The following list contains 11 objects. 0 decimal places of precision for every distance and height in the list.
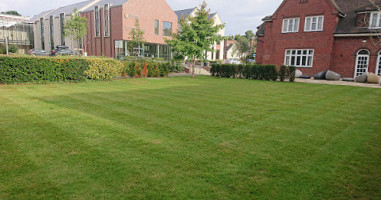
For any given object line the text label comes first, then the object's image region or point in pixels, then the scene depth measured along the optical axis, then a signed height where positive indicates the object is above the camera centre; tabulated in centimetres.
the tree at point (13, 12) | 9519 +1995
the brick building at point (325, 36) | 2300 +378
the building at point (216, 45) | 5263 +612
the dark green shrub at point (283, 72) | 2017 +0
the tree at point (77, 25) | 2842 +464
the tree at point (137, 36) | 3281 +433
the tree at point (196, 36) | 2131 +296
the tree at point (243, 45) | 6783 +702
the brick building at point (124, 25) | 3650 +666
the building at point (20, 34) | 5347 +659
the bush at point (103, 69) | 1591 -16
